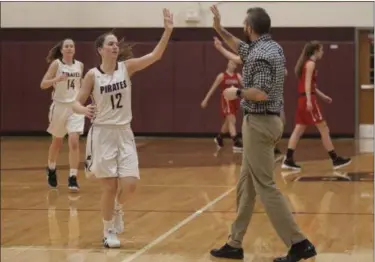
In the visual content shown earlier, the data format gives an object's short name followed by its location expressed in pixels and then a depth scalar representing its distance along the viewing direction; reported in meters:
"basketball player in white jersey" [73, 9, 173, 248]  10.98
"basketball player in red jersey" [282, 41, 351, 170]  19.18
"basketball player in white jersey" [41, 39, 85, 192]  16.51
